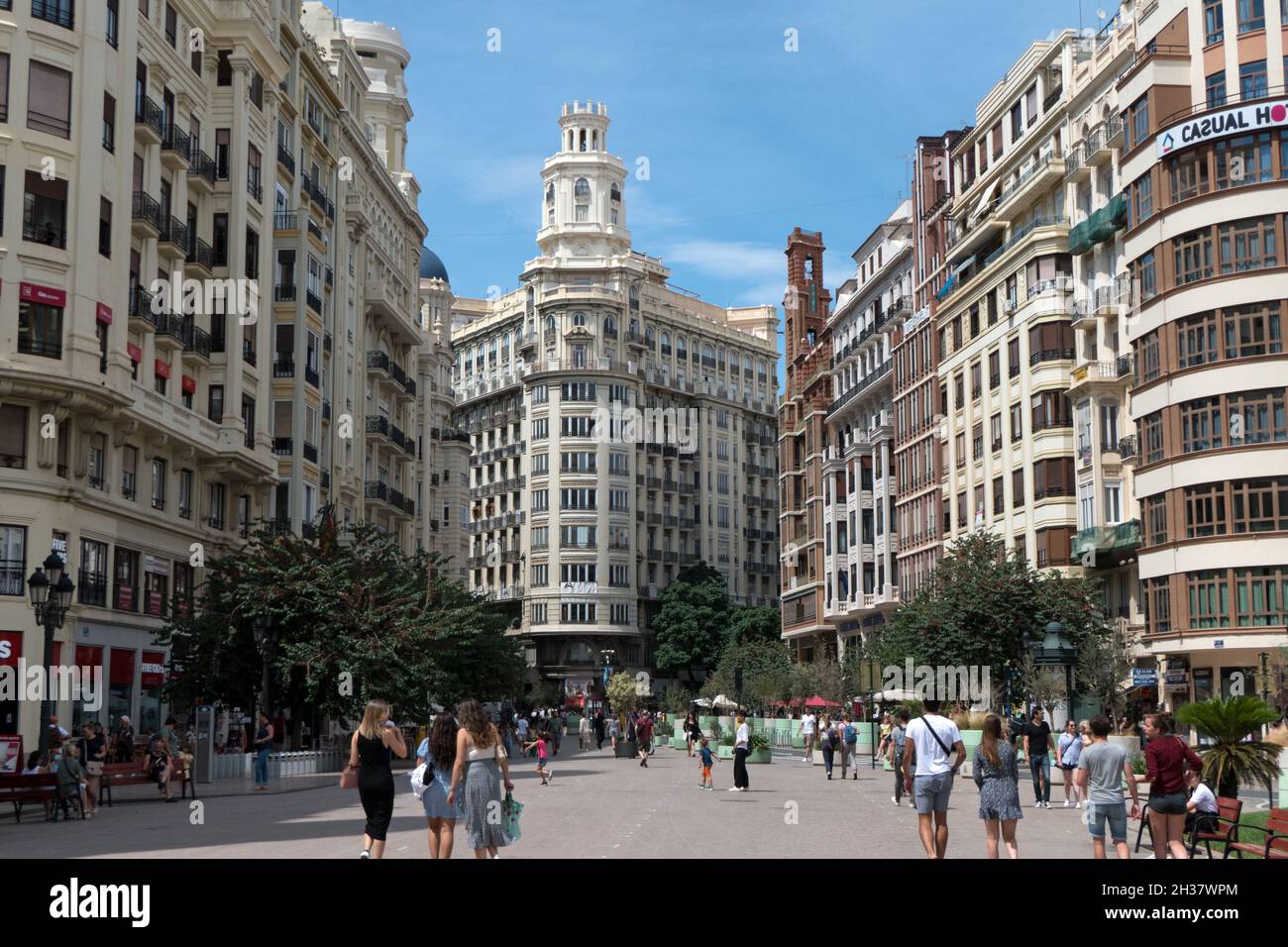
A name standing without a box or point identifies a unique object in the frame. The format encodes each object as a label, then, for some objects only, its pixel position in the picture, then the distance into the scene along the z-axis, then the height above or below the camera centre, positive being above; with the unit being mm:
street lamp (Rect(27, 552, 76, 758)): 27266 +1229
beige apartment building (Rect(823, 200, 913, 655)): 80250 +11511
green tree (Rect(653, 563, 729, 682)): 107500 +2416
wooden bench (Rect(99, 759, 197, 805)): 30062 -2101
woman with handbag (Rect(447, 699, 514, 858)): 14508 -1068
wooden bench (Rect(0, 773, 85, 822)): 24812 -1913
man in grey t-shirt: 15391 -1239
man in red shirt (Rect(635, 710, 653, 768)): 45066 -2062
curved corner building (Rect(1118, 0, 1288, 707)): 45781 +9364
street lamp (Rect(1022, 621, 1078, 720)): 37750 +159
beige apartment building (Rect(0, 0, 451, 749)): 37406 +10664
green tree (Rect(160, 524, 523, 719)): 39156 +798
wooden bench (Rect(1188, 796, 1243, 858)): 15258 -1725
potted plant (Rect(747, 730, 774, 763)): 47344 -2721
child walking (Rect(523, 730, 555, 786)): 33438 -2107
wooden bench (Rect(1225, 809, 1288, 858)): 13555 -1661
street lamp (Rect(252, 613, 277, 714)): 35091 +711
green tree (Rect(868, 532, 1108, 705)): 50156 +1477
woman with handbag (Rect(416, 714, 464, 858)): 15227 -1118
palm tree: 20281 -1166
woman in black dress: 15070 -978
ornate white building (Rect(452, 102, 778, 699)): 109375 +16215
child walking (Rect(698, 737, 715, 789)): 32938 -2057
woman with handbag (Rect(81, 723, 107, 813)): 27898 -1739
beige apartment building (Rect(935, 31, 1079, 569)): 58625 +13388
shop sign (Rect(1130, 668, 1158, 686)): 50188 -672
